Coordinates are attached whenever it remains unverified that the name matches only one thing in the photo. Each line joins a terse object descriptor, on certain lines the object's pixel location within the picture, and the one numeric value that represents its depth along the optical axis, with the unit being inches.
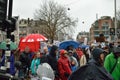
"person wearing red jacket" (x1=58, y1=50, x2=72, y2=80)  223.4
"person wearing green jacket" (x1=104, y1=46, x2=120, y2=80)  180.4
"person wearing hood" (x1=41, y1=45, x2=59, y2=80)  222.6
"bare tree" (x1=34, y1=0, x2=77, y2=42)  1277.9
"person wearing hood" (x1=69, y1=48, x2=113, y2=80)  125.0
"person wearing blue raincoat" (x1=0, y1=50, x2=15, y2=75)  206.5
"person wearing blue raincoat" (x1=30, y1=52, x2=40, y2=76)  246.5
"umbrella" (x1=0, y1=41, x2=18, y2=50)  202.1
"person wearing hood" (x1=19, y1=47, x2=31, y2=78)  294.9
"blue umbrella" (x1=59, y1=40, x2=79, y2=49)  274.5
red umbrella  360.8
